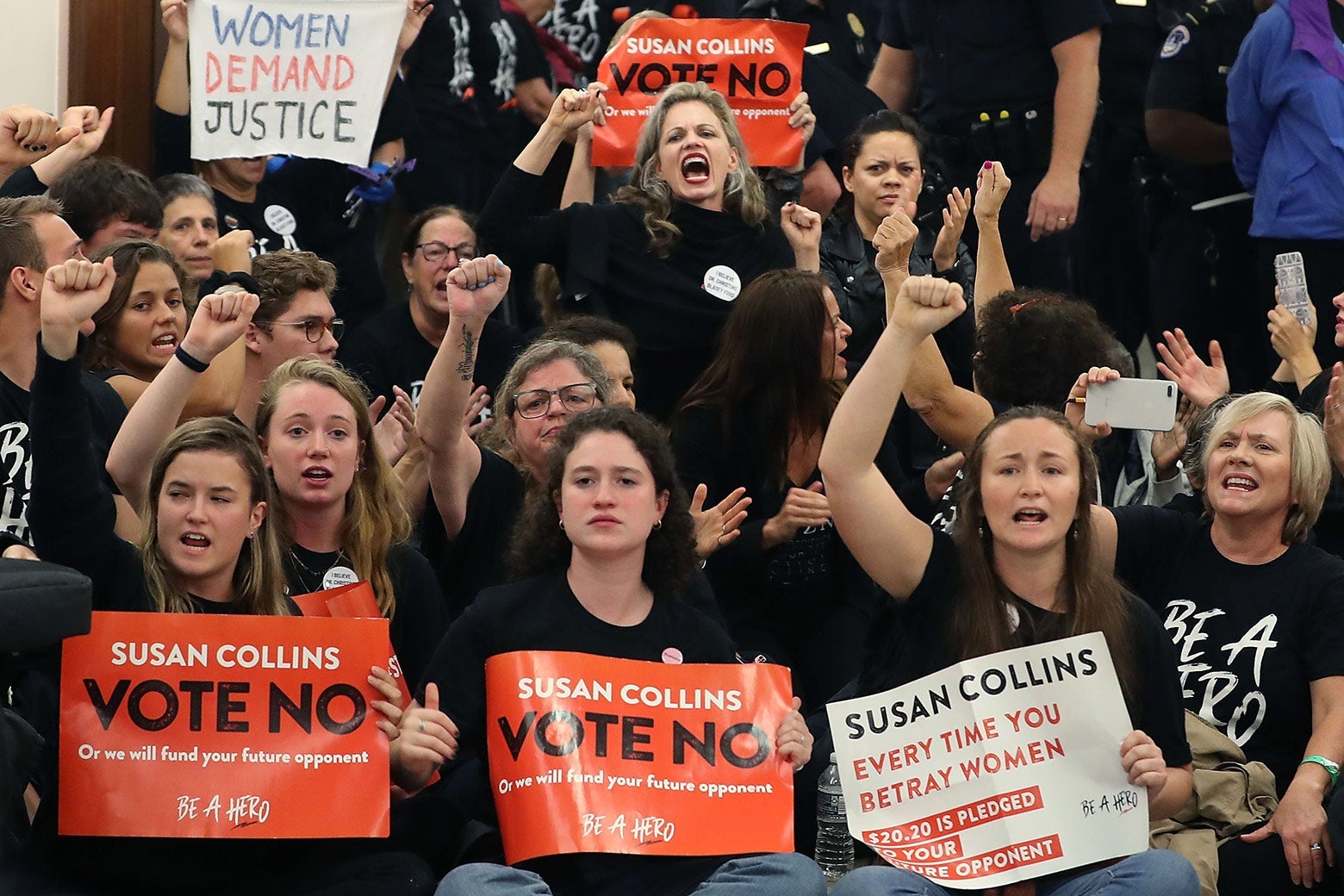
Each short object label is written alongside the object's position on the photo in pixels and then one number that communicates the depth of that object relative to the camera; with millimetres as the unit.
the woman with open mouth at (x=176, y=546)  8234
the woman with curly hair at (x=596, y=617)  8227
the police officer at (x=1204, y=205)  14469
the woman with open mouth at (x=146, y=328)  10648
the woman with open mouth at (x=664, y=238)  12656
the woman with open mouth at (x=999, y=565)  8398
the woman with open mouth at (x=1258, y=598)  9273
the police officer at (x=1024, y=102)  14102
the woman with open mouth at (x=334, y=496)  9242
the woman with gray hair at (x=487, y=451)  9930
